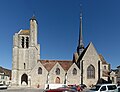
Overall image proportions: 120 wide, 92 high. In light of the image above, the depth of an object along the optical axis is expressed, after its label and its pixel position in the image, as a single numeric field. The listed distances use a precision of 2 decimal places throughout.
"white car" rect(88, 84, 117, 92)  8.76
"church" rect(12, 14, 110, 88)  24.85
